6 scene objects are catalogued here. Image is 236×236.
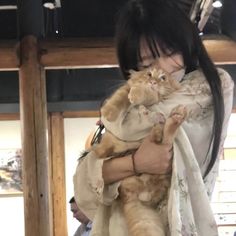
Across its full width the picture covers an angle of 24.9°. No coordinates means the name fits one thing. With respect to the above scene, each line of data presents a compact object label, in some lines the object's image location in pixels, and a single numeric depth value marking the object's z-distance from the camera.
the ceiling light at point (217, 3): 4.26
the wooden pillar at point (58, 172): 7.02
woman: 1.20
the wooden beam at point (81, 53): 4.01
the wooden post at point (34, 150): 3.84
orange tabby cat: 1.16
